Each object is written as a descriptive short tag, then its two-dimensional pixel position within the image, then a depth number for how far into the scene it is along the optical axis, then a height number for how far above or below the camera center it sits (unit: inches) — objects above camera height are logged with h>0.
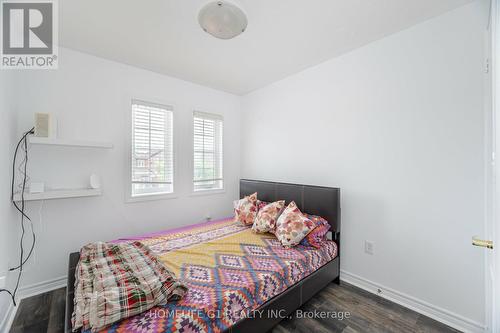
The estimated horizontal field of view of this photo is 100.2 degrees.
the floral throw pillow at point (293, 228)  86.0 -26.0
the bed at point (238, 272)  49.6 -34.0
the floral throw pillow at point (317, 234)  88.0 -29.0
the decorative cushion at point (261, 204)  115.7 -21.3
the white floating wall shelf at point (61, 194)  78.4 -11.3
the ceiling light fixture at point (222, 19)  64.6 +48.1
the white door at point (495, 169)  33.4 -0.5
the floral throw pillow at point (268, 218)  99.4 -24.9
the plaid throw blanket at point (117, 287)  44.5 -30.5
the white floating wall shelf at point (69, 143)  80.7 +9.8
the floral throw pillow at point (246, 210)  113.1 -24.2
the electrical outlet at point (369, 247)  89.8 -35.2
